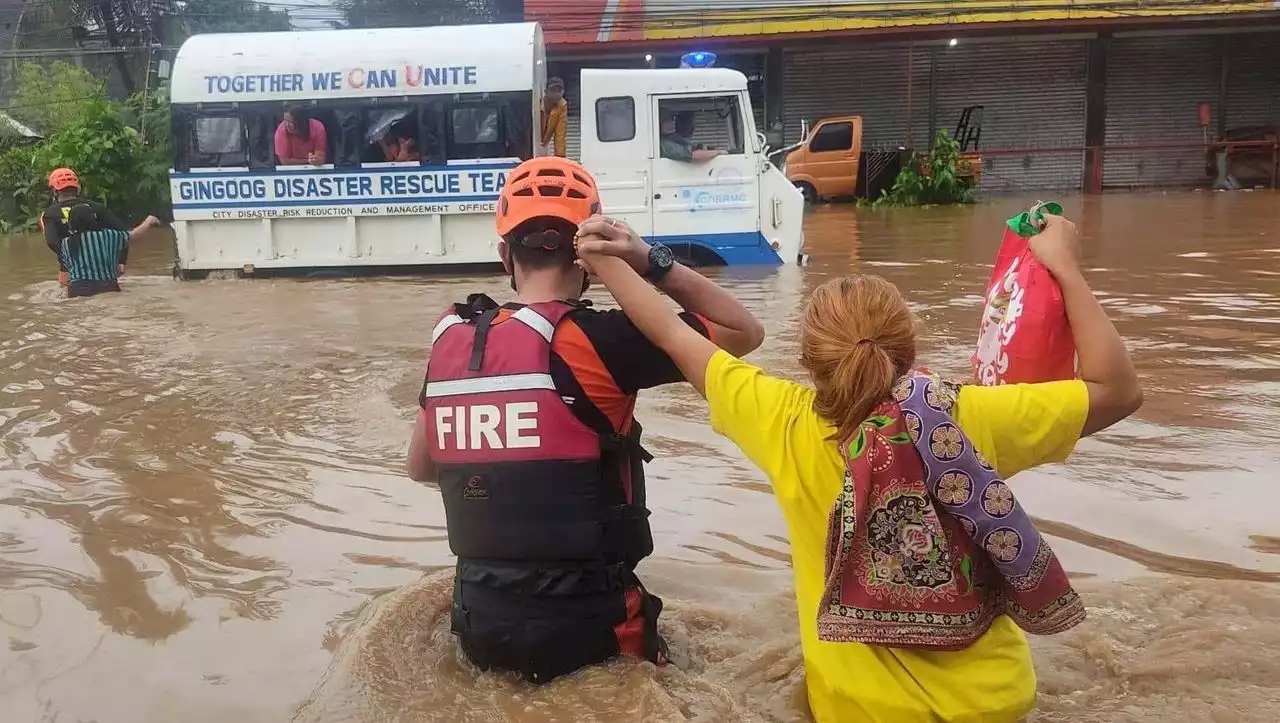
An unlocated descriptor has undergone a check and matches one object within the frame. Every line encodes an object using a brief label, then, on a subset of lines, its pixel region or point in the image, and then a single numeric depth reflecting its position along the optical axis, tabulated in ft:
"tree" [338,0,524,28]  127.65
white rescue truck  37.09
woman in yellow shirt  6.37
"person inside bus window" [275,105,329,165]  39.17
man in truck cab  37.14
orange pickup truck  71.26
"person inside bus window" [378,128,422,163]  39.22
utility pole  98.12
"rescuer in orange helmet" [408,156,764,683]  7.72
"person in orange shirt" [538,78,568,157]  39.83
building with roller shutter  74.59
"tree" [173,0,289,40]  107.74
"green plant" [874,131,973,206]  65.67
